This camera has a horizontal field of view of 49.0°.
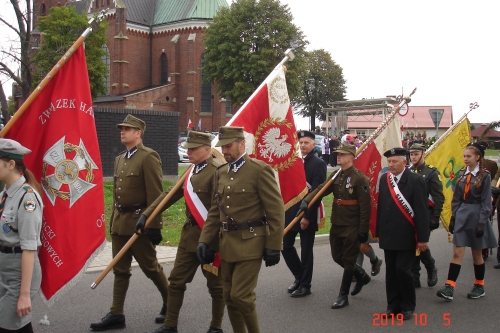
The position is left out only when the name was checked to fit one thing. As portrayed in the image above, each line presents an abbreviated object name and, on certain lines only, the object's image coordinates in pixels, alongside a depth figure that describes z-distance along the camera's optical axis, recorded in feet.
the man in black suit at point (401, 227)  19.79
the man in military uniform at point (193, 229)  17.44
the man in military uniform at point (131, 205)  18.56
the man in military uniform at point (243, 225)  15.05
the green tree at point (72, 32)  128.26
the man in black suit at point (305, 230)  22.90
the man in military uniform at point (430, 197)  23.97
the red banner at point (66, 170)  15.87
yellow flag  29.19
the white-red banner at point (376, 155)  24.49
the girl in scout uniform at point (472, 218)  22.57
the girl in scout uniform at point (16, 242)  12.17
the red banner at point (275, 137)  21.90
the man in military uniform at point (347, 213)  21.33
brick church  178.50
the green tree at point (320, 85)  221.05
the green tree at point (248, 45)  147.02
